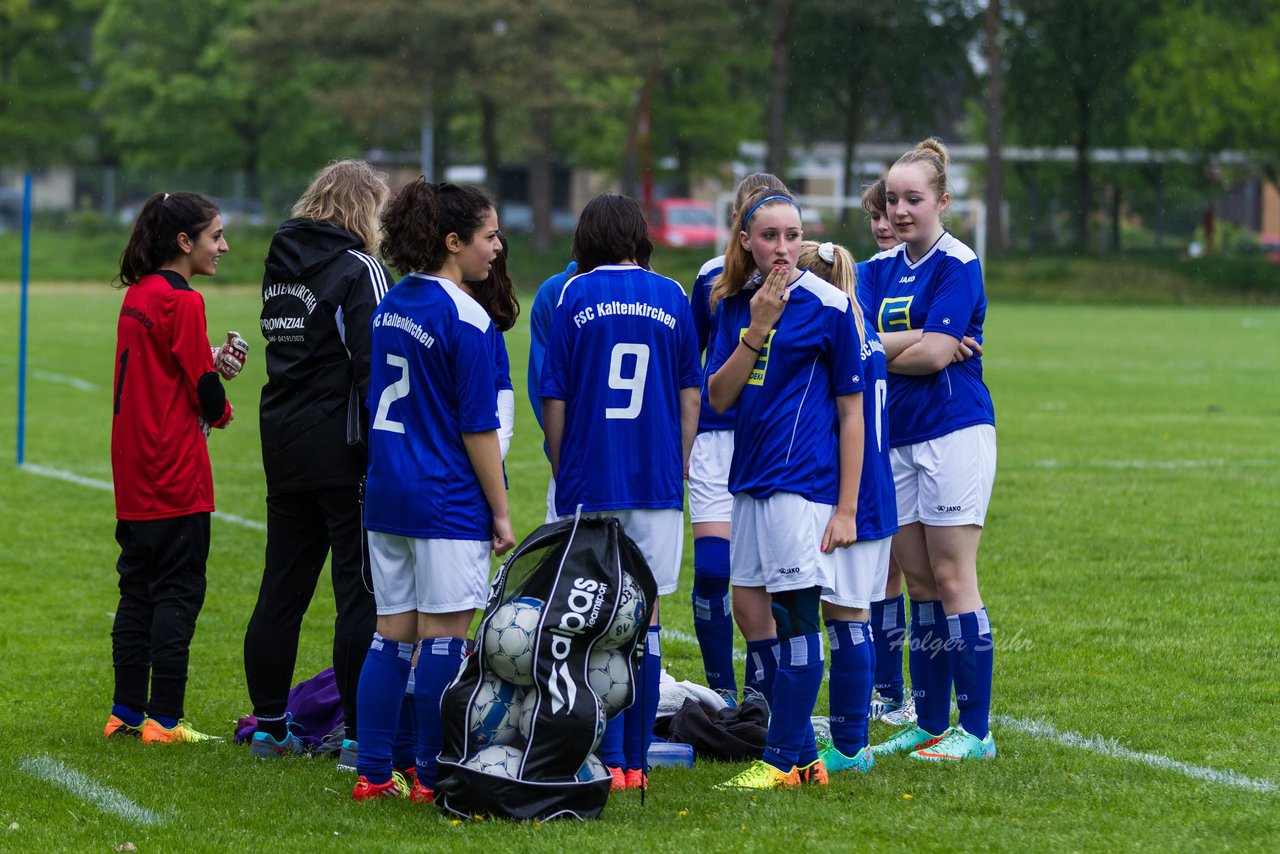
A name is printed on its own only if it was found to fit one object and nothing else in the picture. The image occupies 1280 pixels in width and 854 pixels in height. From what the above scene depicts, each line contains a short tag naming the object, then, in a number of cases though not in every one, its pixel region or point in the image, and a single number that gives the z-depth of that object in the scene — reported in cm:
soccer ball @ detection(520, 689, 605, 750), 929
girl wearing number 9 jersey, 987
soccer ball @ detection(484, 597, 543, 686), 929
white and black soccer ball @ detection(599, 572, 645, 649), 943
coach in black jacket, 1061
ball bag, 926
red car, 10950
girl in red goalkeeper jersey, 1149
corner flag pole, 2475
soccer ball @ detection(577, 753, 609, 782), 941
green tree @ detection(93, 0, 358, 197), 11512
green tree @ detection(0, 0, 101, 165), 11731
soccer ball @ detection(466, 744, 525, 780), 927
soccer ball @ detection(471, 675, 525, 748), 937
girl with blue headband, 979
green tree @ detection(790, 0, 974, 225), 11537
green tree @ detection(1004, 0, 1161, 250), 11606
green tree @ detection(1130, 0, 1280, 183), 9894
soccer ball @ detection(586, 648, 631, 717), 955
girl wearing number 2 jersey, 945
